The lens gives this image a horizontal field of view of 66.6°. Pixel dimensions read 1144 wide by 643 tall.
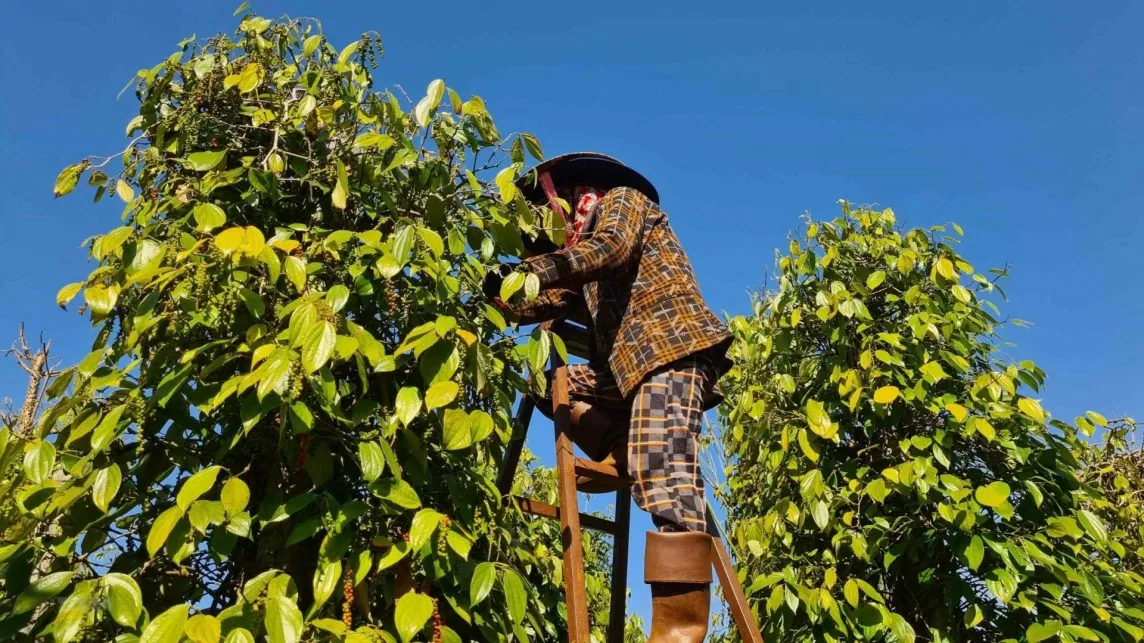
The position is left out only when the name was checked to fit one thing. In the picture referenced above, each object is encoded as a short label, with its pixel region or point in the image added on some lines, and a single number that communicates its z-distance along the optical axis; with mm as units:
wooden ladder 2057
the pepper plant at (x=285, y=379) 1482
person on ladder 2037
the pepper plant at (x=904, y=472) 3062
